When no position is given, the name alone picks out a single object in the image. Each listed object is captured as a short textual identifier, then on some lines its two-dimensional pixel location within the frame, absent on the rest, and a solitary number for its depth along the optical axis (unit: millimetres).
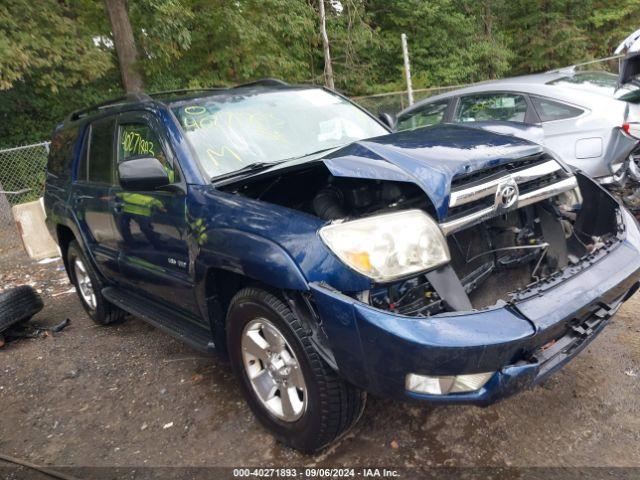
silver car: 5199
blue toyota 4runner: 2070
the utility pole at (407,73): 12384
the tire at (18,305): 4539
